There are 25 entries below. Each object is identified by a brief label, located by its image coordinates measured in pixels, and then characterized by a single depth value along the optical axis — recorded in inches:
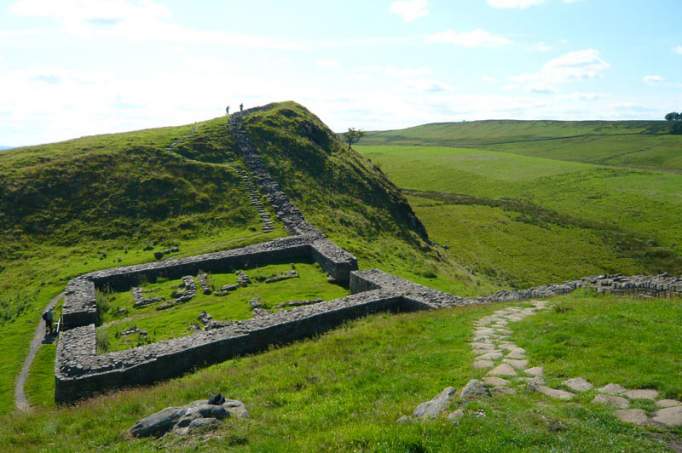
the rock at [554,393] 484.7
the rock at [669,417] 409.4
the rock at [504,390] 500.1
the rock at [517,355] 619.6
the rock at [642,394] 458.3
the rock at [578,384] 497.7
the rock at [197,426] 510.0
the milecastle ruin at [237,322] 831.7
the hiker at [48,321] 1073.5
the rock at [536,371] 553.5
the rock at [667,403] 437.6
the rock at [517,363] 584.3
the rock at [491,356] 636.1
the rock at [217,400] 562.1
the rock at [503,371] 564.2
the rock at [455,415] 438.3
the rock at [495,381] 525.3
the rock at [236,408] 547.2
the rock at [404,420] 461.1
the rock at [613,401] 450.9
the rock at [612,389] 478.3
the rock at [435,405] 467.3
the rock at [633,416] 422.0
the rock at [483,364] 604.4
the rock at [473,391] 484.6
